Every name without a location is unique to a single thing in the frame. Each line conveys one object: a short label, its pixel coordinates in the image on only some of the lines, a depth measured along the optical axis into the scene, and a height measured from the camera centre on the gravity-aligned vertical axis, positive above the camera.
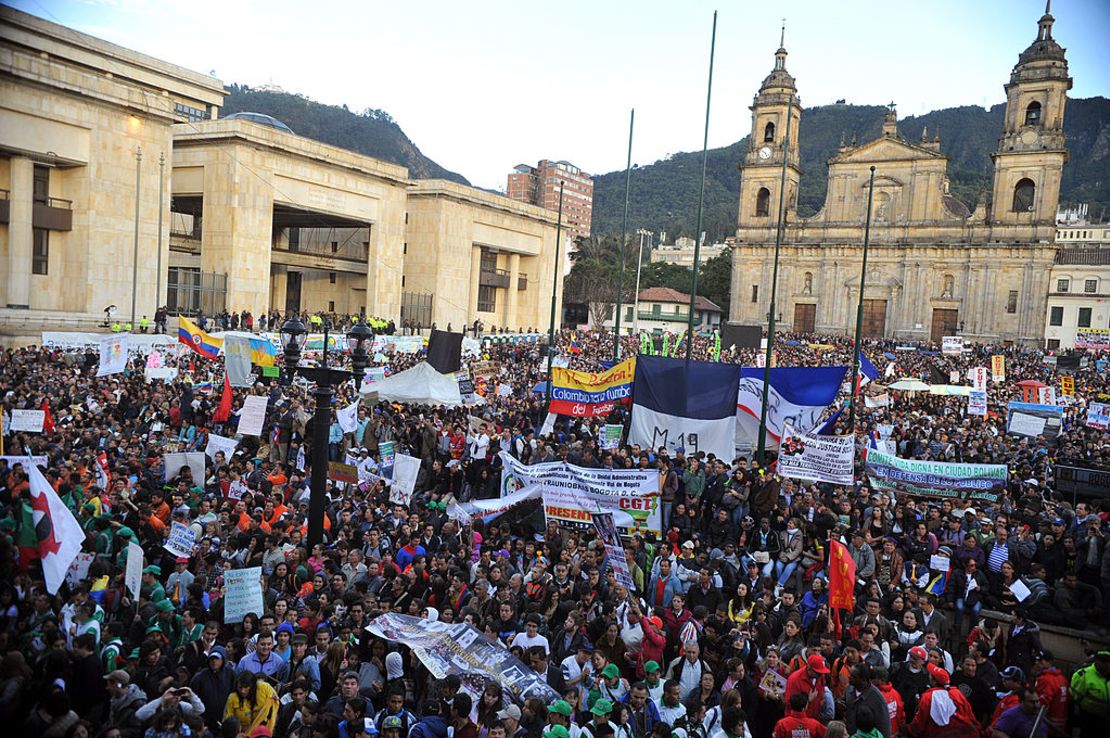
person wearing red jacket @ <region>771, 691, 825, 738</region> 6.21 -2.94
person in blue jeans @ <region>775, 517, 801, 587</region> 9.88 -2.68
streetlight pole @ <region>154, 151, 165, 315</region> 30.72 +3.15
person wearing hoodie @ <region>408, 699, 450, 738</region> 6.29 -3.20
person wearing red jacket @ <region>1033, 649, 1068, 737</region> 6.56 -2.76
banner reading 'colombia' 15.56 -1.33
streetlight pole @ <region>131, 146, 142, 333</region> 30.80 +1.20
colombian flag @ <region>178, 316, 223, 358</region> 21.11 -1.16
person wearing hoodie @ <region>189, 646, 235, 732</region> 6.71 -3.21
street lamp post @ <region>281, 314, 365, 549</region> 9.61 -1.64
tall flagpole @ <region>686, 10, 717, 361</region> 18.33 +4.54
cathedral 59.97 +8.70
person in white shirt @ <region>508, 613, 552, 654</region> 7.55 -2.96
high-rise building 179.88 +29.86
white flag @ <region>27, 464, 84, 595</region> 7.38 -2.21
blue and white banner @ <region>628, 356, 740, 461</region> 14.06 -1.38
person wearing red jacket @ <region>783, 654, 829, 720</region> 6.75 -2.87
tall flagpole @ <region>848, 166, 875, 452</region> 18.44 -1.05
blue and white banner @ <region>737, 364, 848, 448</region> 15.12 -1.18
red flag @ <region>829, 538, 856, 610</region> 8.51 -2.51
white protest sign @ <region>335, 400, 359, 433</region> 15.95 -2.19
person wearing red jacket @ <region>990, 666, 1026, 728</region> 6.73 -2.84
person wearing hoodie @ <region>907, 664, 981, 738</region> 6.54 -2.96
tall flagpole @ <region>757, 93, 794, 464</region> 14.49 -1.44
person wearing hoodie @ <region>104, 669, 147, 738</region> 6.27 -3.13
